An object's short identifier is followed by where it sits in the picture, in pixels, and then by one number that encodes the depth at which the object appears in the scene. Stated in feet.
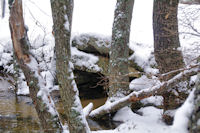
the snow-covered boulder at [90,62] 26.09
